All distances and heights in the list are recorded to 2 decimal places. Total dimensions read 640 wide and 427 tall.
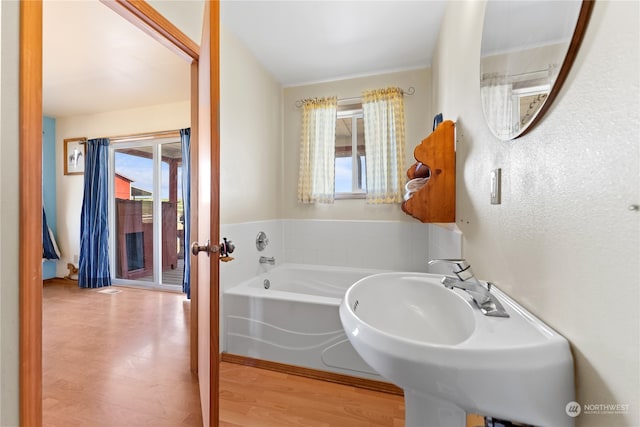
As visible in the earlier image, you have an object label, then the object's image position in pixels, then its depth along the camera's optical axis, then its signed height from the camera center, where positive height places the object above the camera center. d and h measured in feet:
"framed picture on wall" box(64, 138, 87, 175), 12.21 +2.86
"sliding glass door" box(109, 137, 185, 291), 11.94 +0.07
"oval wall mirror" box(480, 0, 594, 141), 1.82 +1.34
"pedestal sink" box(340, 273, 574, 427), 1.70 -1.06
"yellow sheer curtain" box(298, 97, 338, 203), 8.93 +2.19
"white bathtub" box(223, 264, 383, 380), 5.61 -2.68
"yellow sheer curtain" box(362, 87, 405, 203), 8.34 +2.29
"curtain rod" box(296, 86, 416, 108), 8.43 +3.97
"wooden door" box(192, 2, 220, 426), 3.52 +0.05
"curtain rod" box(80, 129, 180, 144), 11.25 +3.54
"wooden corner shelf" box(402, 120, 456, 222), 4.85 +0.63
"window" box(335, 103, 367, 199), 9.03 +2.12
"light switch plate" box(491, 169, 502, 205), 2.92 +0.29
